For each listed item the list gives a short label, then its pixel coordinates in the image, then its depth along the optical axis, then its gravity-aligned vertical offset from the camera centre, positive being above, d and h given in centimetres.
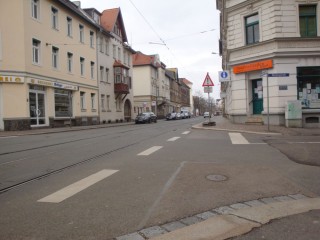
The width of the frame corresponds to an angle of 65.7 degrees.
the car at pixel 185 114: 5228 -6
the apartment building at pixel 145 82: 4913 +665
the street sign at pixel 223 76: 1596 +238
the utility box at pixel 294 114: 1415 -16
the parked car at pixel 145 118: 3014 -39
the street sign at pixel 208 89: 1581 +151
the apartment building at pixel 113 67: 3012 +641
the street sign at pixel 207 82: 1562 +197
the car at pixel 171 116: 4342 -37
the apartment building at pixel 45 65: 1834 +444
